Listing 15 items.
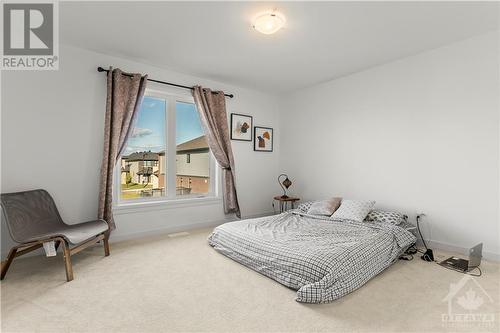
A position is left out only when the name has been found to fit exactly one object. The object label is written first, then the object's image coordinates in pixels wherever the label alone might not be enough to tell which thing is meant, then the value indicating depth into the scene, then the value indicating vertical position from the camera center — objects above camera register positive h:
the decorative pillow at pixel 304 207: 4.18 -0.69
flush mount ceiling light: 2.48 +1.39
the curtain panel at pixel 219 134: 4.22 +0.51
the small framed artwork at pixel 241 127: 4.71 +0.69
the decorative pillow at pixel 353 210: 3.43 -0.62
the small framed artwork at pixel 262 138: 5.05 +0.52
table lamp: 4.82 -0.36
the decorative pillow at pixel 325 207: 3.79 -0.63
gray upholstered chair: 2.36 -0.66
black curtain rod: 3.35 +1.22
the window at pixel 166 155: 3.88 +0.14
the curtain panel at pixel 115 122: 3.33 +0.55
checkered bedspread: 2.11 -0.82
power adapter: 2.85 -1.00
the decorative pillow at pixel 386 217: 3.30 -0.67
